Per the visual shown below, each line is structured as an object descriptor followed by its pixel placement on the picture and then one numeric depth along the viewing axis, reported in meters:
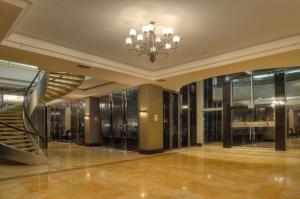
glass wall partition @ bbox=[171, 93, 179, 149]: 11.76
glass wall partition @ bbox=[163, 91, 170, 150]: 11.06
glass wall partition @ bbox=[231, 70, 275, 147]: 10.83
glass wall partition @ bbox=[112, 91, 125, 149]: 11.77
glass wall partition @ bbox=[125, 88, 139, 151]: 10.93
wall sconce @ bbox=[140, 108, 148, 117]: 9.87
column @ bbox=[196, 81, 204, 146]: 12.87
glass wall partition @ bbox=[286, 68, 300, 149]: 10.01
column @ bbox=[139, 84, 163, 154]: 9.77
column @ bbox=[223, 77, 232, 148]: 11.63
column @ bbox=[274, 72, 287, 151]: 10.10
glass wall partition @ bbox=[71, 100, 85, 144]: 14.47
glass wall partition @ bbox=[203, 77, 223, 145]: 12.69
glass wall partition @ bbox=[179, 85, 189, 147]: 12.52
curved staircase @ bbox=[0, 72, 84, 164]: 7.35
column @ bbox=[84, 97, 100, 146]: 13.35
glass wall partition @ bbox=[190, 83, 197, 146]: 13.03
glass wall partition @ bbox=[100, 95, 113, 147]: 12.70
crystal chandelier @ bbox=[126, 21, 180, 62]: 4.79
